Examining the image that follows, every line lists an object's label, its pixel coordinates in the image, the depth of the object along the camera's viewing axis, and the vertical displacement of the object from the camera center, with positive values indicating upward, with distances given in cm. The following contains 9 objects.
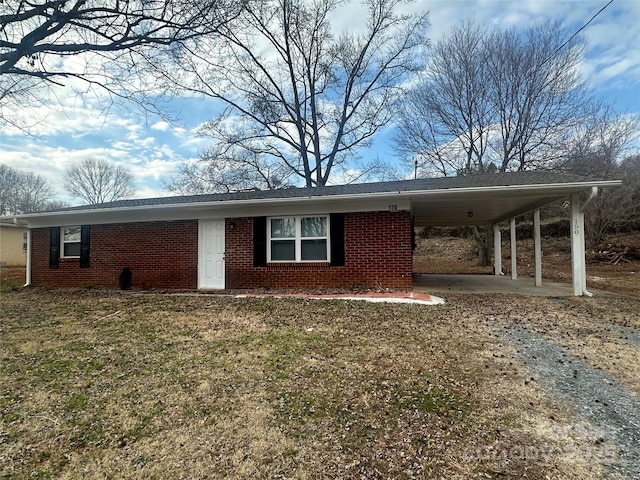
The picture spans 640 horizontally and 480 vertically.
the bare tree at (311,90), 2005 +958
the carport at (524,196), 726 +121
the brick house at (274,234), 816 +47
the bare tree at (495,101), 1611 +715
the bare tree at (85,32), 695 +455
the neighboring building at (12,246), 2112 +39
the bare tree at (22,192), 3319 +589
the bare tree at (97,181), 3606 +723
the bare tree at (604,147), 1575 +459
